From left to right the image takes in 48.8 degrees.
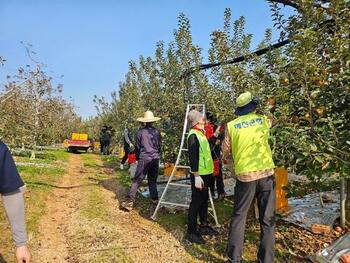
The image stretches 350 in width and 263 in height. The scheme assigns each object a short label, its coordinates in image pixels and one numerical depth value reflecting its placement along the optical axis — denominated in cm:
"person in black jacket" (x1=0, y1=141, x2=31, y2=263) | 256
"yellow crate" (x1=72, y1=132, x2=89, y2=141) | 3668
